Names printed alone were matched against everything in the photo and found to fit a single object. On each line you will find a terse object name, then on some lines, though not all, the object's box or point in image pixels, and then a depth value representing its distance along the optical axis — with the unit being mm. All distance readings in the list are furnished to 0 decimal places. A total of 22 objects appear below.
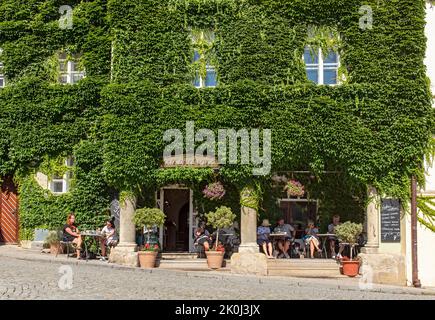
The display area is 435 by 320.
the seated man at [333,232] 19598
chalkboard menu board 17875
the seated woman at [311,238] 19562
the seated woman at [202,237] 19031
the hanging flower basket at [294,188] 18984
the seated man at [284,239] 19562
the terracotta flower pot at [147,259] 17953
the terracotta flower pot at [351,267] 17672
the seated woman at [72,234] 18791
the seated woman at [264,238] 19016
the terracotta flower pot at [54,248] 20000
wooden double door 21681
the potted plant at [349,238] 17625
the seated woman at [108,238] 19328
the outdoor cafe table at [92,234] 18808
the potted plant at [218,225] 17812
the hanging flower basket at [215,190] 18906
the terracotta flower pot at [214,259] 18062
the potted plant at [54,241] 19844
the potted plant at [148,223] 17750
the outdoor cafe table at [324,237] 19373
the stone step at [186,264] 18266
